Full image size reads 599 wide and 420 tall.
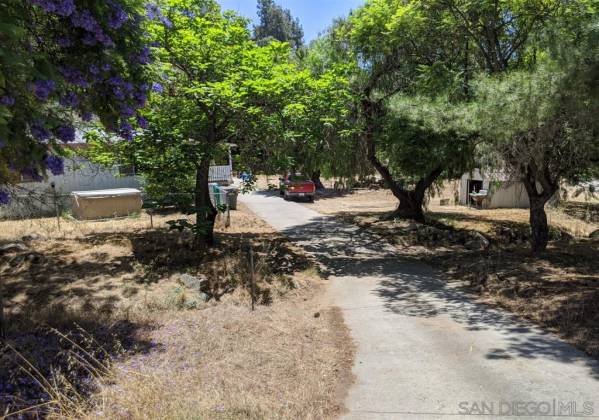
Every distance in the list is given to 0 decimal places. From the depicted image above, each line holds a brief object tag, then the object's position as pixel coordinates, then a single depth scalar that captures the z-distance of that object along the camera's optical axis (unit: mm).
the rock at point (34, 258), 10367
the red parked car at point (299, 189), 29730
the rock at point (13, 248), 10902
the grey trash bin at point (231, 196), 21797
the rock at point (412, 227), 17281
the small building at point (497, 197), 26228
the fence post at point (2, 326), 5711
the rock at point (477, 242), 14680
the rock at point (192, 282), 9039
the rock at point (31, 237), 12266
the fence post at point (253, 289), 8305
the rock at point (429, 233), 15898
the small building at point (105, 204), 18031
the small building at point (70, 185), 18219
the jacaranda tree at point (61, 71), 4254
